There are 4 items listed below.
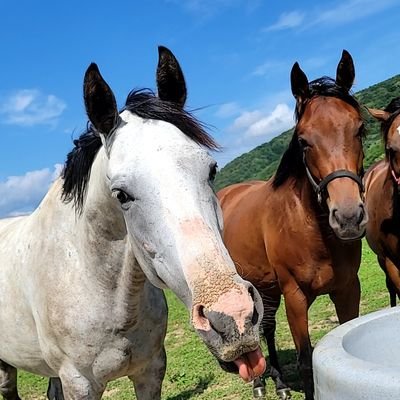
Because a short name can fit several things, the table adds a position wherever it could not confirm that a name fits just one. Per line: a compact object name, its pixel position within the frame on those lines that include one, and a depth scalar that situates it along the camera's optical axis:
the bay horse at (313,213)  3.20
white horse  1.61
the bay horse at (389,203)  4.23
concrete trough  0.88
